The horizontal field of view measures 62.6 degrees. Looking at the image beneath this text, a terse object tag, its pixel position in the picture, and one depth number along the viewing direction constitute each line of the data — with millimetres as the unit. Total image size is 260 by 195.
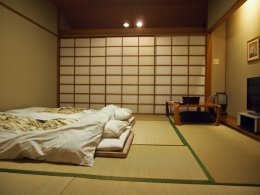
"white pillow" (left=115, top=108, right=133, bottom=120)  3177
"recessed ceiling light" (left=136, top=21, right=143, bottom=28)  5660
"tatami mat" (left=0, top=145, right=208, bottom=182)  1615
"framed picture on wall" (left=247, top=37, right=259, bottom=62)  3854
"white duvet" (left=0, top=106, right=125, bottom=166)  1826
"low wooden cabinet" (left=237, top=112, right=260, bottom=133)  3025
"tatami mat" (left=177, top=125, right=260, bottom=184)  1642
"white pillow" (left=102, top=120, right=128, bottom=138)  2283
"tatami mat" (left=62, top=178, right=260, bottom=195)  1344
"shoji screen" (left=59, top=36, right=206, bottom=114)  5426
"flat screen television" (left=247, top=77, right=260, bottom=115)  3351
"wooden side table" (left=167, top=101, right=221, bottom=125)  3895
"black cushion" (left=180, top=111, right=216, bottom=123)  4125
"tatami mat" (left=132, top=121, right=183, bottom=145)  2654
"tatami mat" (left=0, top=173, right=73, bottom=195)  1330
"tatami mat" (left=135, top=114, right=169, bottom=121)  4574
